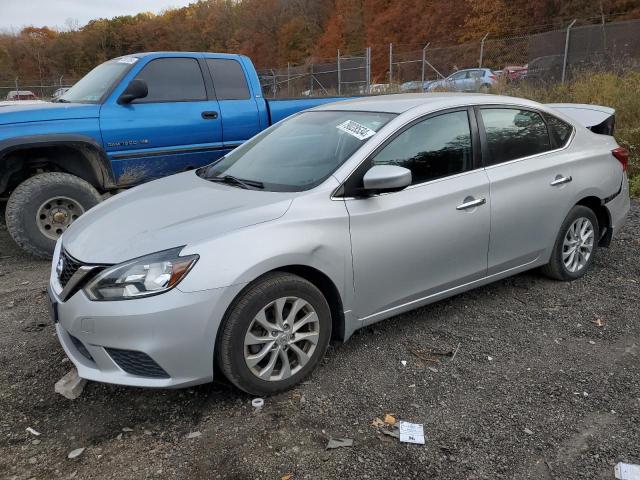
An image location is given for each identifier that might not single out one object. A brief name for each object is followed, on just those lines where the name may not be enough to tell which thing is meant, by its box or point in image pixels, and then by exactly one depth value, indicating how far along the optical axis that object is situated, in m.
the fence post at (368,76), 18.55
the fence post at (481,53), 16.61
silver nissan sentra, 2.60
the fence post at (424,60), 18.61
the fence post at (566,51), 13.90
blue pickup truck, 5.15
